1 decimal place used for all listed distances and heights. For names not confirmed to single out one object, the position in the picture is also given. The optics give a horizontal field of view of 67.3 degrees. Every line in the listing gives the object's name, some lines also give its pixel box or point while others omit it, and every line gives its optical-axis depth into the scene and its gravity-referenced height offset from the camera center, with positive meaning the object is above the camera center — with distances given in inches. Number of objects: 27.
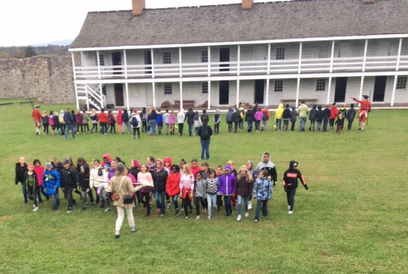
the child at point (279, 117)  672.4 -57.7
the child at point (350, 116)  639.9 -52.8
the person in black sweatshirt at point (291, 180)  307.4 -89.2
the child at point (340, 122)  624.2 -64.0
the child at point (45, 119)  713.0 -66.0
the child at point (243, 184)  303.0 -91.7
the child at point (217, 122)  657.6 -68.0
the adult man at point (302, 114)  653.9 -49.8
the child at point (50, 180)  336.8 -97.6
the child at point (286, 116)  666.8 -54.9
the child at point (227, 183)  308.3 -92.0
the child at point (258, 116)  669.9 -54.9
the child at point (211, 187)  307.4 -95.8
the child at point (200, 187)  311.1 -97.4
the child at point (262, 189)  296.8 -94.8
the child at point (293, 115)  666.8 -52.5
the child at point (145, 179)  310.7 -89.0
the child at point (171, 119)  689.0 -63.3
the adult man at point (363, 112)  631.2 -43.4
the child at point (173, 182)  314.8 -93.2
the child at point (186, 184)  310.2 -94.3
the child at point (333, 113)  645.3 -46.7
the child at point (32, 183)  347.6 -104.2
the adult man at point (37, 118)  709.3 -63.2
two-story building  909.8 +119.5
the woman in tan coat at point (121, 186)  274.8 -85.1
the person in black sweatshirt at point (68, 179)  337.1 -96.3
